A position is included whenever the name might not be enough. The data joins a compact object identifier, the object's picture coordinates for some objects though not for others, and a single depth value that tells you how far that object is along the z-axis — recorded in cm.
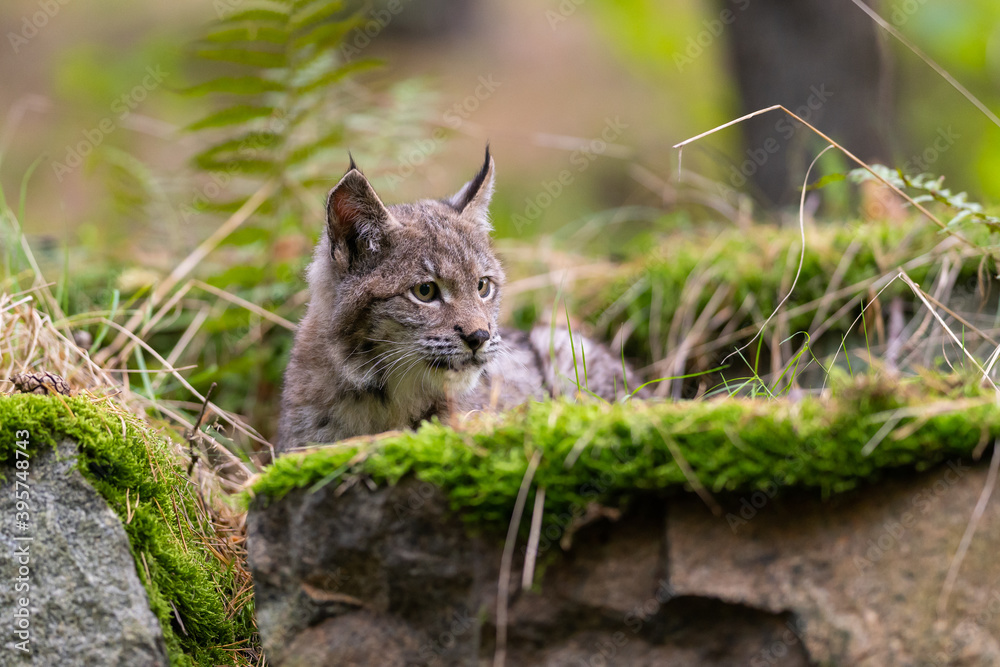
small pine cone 702
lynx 845
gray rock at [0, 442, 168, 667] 602
